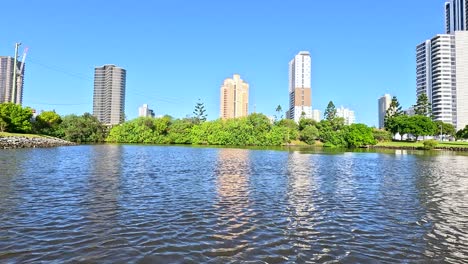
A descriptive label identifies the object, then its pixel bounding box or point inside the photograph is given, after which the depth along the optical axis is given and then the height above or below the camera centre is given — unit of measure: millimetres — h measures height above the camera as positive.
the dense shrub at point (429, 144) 112562 +1678
